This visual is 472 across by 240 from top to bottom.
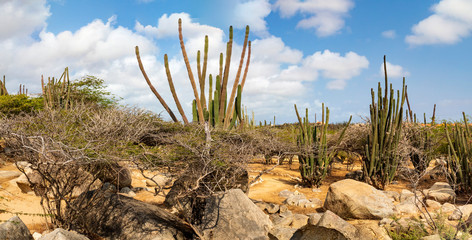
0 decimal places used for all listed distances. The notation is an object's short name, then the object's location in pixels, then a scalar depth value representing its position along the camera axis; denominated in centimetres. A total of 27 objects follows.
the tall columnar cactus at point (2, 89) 2026
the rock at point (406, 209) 732
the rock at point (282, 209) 805
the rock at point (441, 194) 852
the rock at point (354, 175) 1199
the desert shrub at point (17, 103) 1628
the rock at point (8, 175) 1021
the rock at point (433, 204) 777
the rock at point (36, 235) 654
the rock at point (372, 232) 591
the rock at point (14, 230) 556
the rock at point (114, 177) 1007
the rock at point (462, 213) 684
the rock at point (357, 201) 714
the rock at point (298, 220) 724
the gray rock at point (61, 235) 502
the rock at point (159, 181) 1119
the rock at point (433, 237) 543
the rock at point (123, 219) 611
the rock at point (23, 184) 964
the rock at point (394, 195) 882
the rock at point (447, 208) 734
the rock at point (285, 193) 980
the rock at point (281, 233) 592
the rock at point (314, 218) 636
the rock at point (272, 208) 796
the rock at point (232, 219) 618
